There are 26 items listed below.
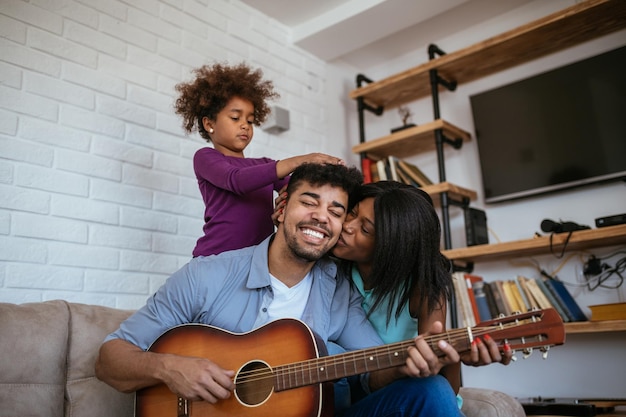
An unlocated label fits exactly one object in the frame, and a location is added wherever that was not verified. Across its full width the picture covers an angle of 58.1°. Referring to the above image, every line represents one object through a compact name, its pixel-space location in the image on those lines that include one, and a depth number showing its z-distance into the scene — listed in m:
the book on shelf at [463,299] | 2.85
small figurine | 3.39
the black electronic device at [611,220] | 2.50
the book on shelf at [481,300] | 2.87
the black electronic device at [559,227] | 2.66
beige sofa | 1.56
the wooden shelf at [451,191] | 3.05
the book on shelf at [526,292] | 2.73
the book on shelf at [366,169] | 3.42
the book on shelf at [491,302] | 2.86
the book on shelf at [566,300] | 2.66
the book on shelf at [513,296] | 2.79
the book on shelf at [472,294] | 2.87
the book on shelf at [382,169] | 3.31
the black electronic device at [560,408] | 2.14
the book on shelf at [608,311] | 2.46
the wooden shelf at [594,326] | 2.42
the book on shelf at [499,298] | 2.82
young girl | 1.75
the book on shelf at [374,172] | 3.38
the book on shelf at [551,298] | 2.66
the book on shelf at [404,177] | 3.26
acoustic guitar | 1.16
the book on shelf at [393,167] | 3.27
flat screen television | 2.82
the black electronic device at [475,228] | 3.00
